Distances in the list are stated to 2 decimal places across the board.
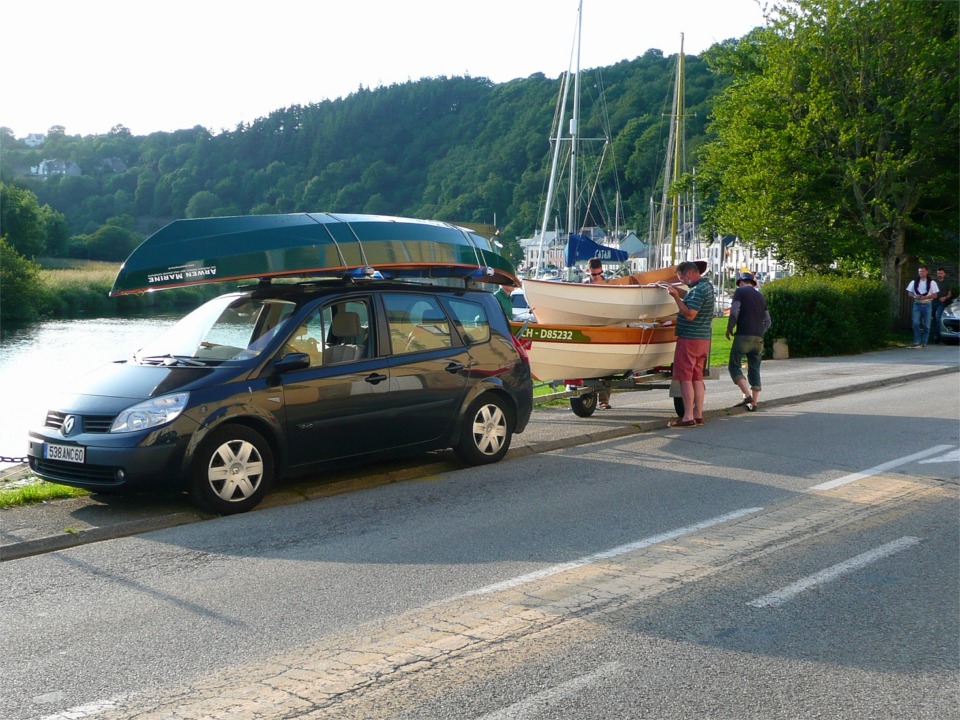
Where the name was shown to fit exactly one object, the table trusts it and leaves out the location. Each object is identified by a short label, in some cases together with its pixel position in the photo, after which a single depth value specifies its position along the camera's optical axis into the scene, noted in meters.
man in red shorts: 12.44
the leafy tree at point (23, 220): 53.19
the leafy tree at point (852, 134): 28.88
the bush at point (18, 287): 42.19
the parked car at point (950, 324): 28.30
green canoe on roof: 8.52
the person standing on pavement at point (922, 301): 26.27
